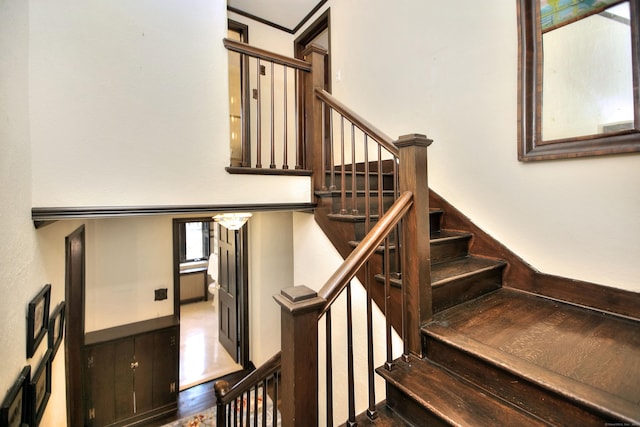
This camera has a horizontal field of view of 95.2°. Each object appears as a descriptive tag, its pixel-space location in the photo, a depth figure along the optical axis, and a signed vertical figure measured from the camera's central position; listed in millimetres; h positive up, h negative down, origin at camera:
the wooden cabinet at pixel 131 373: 3133 -1762
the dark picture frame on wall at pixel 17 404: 1078 -737
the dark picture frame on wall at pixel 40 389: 1375 -893
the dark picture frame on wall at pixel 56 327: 1803 -728
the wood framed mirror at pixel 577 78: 1469 +728
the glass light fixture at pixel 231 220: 2910 -53
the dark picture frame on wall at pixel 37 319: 1365 -511
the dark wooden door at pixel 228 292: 4352 -1217
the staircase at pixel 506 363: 974 -584
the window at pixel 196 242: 7629 -710
